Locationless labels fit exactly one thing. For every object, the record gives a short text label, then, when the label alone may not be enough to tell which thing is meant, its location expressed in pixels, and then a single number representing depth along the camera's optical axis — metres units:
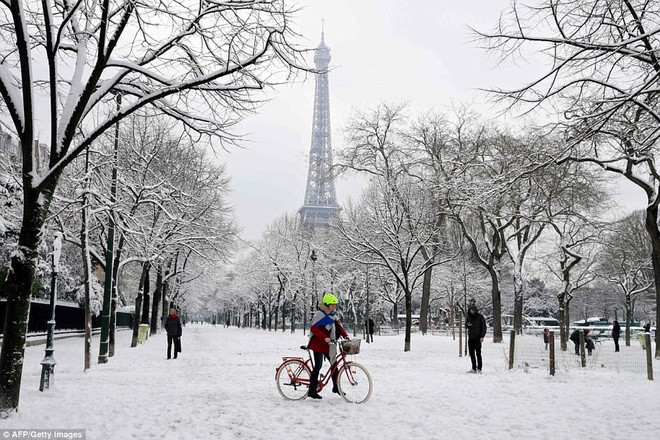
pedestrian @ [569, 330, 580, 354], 20.88
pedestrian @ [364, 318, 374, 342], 31.53
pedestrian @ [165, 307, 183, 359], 18.73
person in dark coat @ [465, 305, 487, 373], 14.60
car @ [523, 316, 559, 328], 63.58
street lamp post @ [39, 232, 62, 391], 9.90
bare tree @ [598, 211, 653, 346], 40.20
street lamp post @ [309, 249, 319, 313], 39.94
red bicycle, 9.66
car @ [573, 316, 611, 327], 59.47
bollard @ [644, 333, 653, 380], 13.06
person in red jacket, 9.78
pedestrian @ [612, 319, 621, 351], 25.11
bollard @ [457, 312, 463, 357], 20.66
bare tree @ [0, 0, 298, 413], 7.16
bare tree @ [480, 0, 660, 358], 7.44
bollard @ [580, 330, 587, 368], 15.35
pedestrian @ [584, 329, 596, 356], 21.58
